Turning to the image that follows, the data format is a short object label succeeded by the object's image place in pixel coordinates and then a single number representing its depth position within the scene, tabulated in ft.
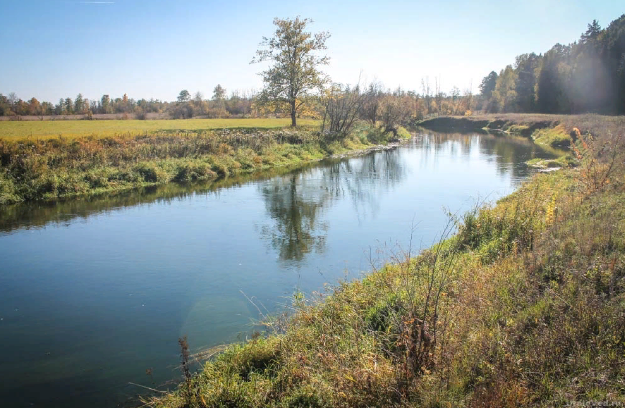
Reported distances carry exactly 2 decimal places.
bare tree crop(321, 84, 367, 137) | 117.91
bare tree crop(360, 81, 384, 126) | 130.08
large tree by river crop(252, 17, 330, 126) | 124.06
